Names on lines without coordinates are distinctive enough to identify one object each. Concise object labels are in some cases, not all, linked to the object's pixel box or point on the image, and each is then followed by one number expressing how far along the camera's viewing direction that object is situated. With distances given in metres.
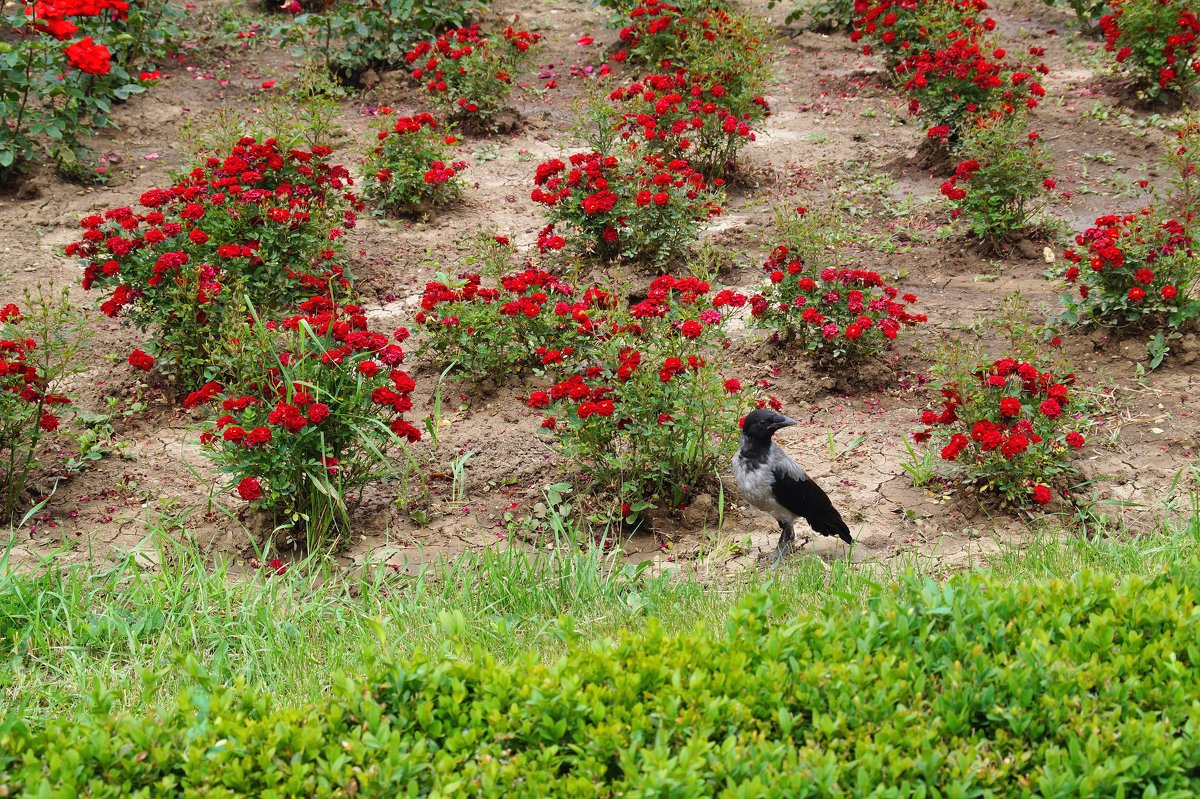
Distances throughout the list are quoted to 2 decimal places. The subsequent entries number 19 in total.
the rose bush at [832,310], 10.42
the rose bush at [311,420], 8.48
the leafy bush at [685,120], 14.05
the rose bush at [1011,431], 8.72
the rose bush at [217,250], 10.39
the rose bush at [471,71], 16.36
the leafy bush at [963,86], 13.91
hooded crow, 8.23
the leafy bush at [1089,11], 18.87
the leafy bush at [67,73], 12.91
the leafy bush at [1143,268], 10.45
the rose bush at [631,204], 12.30
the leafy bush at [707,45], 14.67
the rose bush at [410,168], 13.85
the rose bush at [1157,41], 15.10
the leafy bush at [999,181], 12.33
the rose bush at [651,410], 8.91
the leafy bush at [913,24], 15.12
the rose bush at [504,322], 10.28
